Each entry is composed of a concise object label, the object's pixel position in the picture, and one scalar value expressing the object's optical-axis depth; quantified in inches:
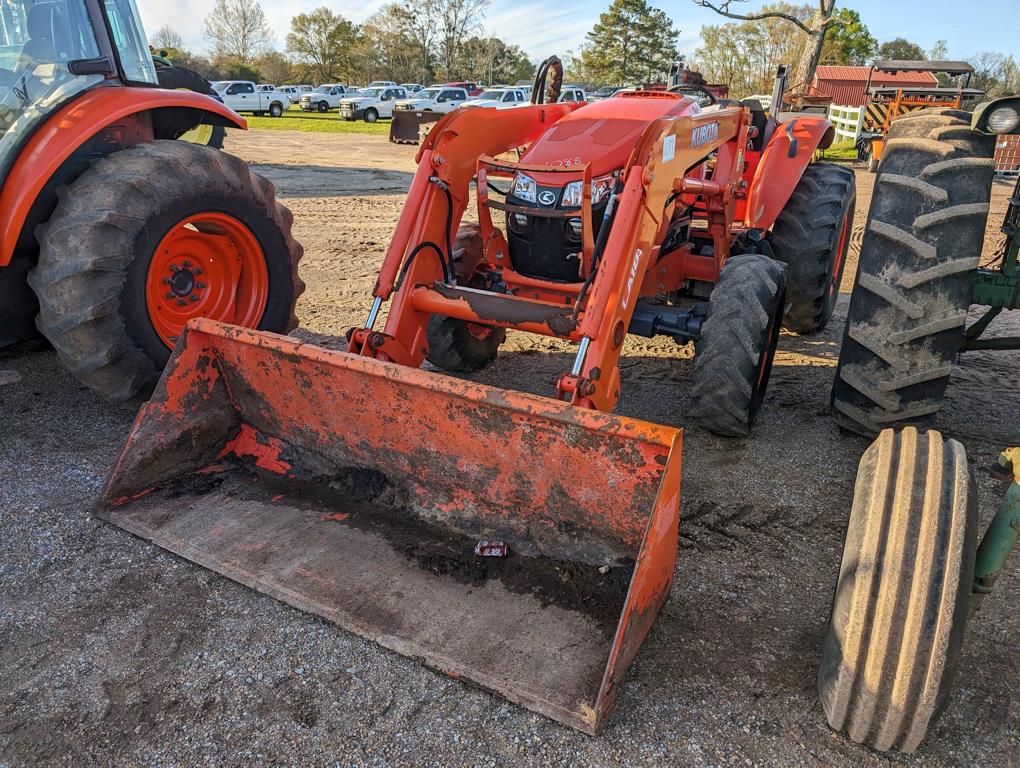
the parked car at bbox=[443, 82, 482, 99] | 1306.1
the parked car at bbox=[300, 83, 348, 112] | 1473.9
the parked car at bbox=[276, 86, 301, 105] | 1528.2
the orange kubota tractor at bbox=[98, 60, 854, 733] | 99.7
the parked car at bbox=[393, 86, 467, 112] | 1068.5
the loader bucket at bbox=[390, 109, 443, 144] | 845.2
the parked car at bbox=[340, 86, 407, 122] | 1252.5
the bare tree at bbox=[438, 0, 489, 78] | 2401.9
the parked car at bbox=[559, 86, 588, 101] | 996.6
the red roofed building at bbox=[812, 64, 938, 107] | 1305.4
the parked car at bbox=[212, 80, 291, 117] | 1300.4
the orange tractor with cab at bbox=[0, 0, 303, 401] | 139.6
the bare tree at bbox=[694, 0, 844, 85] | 912.9
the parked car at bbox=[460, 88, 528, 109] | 1024.9
